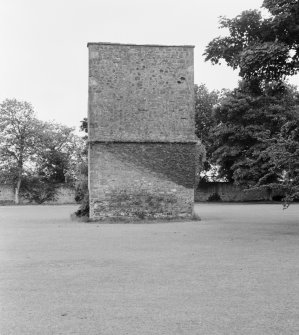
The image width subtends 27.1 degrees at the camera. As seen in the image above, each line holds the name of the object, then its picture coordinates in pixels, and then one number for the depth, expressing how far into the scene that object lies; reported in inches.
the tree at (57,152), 2573.8
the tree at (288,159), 763.4
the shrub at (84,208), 1179.3
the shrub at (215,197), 2463.1
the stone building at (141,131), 1093.1
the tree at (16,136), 2429.0
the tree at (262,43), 842.8
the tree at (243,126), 2047.2
